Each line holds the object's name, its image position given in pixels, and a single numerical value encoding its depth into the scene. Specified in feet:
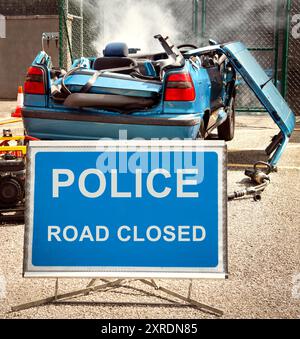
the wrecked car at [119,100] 20.98
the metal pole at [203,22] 43.49
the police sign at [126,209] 11.78
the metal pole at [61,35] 40.77
